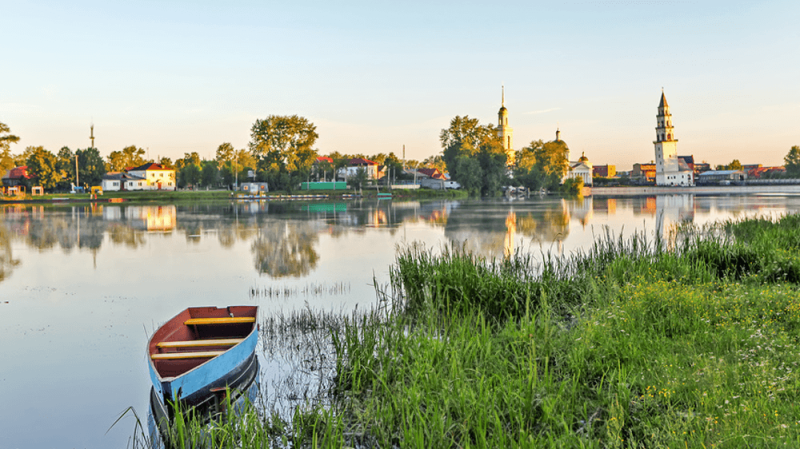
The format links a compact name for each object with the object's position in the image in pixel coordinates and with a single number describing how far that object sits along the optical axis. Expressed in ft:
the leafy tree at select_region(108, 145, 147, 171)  374.02
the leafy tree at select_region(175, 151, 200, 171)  437.99
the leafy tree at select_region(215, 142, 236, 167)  400.65
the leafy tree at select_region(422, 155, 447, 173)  547.74
